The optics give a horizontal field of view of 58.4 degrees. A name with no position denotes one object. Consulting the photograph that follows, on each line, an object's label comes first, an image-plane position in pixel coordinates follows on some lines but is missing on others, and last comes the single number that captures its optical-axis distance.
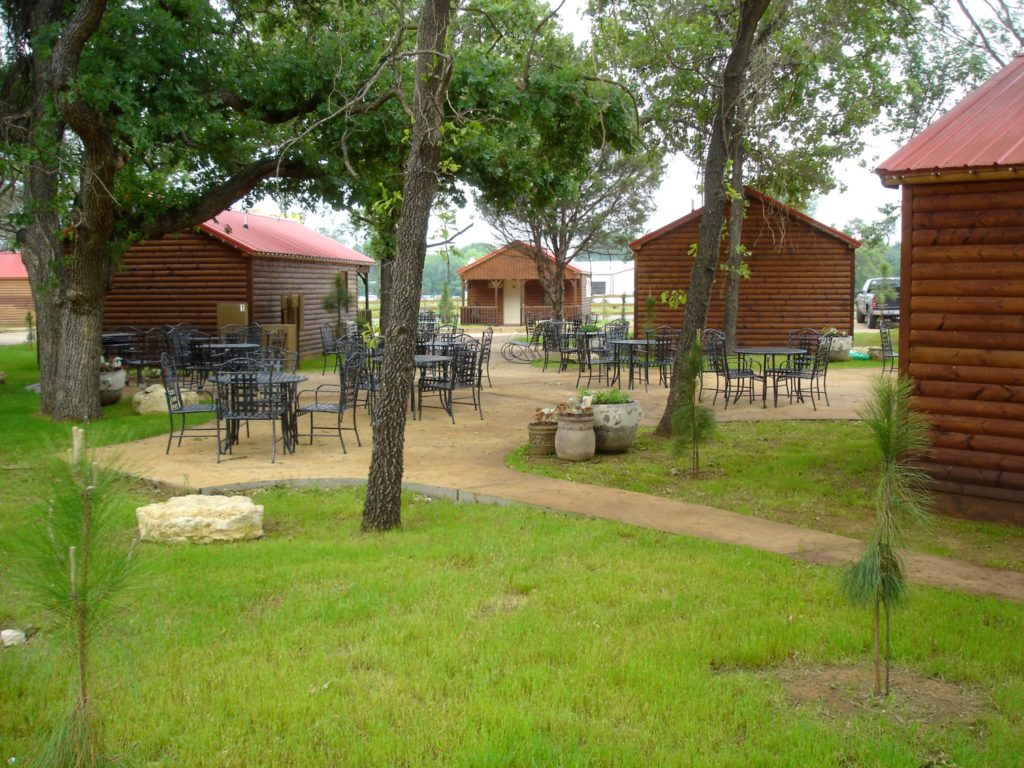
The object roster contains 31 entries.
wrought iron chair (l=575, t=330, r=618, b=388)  16.56
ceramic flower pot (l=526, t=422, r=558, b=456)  9.59
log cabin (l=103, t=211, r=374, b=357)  20.31
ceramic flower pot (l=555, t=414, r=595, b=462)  9.30
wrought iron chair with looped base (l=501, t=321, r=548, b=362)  22.75
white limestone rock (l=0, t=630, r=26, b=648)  4.22
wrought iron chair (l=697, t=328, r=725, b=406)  14.17
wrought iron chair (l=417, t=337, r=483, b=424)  12.02
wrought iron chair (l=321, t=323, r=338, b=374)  19.16
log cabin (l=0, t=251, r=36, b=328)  44.62
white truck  33.38
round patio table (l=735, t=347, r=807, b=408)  12.77
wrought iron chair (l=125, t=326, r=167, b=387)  17.67
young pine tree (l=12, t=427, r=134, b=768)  2.62
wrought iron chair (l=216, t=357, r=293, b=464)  9.21
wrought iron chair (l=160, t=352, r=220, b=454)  9.51
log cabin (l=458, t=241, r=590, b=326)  42.31
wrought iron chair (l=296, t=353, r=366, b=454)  9.66
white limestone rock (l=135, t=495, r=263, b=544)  6.20
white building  58.16
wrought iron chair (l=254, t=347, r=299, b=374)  9.91
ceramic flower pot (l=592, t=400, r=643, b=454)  9.52
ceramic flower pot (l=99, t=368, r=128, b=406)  13.44
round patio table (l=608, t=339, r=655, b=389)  14.68
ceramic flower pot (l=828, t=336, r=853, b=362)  21.52
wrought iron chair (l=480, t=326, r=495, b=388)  13.42
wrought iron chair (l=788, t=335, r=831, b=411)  13.06
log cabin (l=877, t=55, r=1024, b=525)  6.89
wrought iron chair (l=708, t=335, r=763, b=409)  13.16
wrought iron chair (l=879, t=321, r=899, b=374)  16.58
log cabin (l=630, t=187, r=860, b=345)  22.91
